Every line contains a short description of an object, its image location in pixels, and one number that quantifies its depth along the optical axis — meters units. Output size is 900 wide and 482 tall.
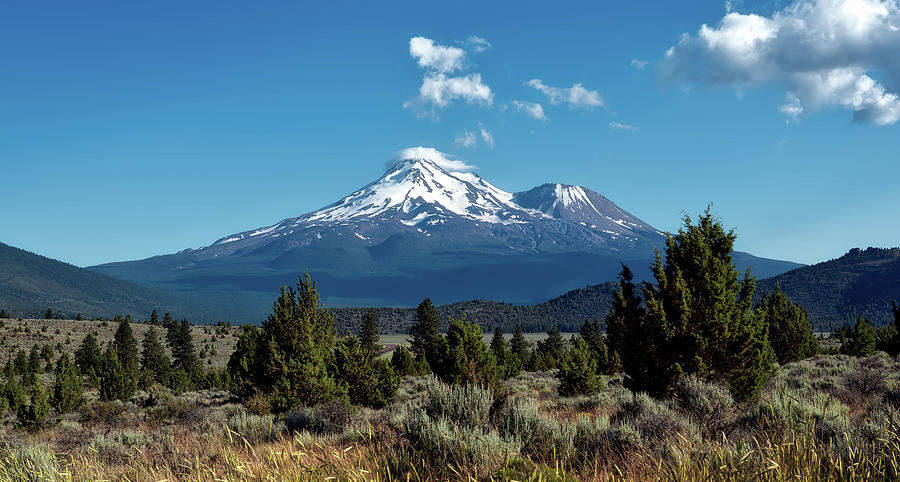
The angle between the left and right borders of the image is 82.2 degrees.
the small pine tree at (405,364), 51.73
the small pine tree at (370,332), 67.46
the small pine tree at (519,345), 74.25
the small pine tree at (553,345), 76.44
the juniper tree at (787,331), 40.31
